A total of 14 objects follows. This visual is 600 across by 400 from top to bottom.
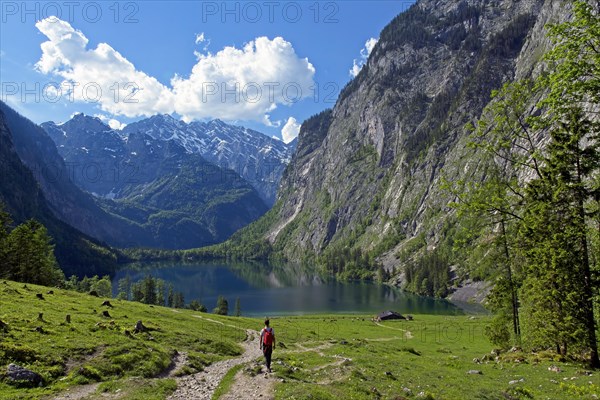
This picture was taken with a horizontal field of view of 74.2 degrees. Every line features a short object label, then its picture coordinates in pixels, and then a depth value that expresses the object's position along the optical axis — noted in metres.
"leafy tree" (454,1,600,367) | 18.41
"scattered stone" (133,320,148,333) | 39.03
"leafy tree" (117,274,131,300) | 185.00
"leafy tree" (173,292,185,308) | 135.75
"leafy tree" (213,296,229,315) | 124.25
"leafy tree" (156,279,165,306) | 136.50
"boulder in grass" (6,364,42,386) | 21.08
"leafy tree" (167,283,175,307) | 145.50
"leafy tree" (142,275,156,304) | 129.18
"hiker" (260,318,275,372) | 27.20
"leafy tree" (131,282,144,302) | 129.62
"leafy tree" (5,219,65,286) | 78.62
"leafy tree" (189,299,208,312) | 116.72
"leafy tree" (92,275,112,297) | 137.25
